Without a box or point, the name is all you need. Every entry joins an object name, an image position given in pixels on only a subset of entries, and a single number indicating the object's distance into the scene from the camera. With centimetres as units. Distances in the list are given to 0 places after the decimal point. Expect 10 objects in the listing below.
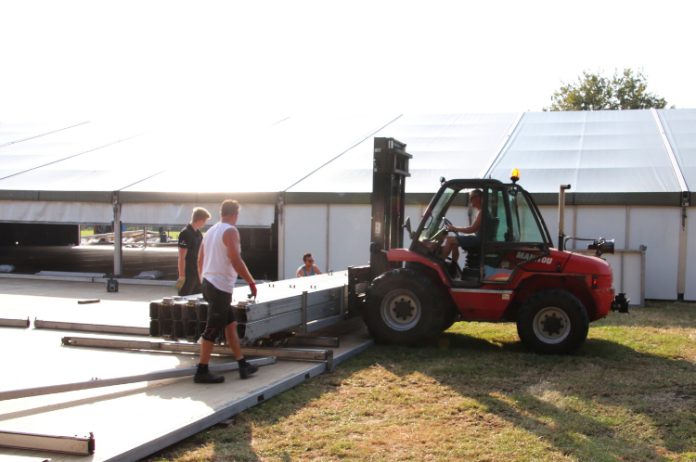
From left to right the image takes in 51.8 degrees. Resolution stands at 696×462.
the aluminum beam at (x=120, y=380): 570
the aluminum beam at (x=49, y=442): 467
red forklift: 870
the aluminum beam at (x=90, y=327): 972
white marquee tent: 1470
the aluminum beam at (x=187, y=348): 788
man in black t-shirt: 947
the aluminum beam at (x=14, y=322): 1035
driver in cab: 884
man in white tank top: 672
